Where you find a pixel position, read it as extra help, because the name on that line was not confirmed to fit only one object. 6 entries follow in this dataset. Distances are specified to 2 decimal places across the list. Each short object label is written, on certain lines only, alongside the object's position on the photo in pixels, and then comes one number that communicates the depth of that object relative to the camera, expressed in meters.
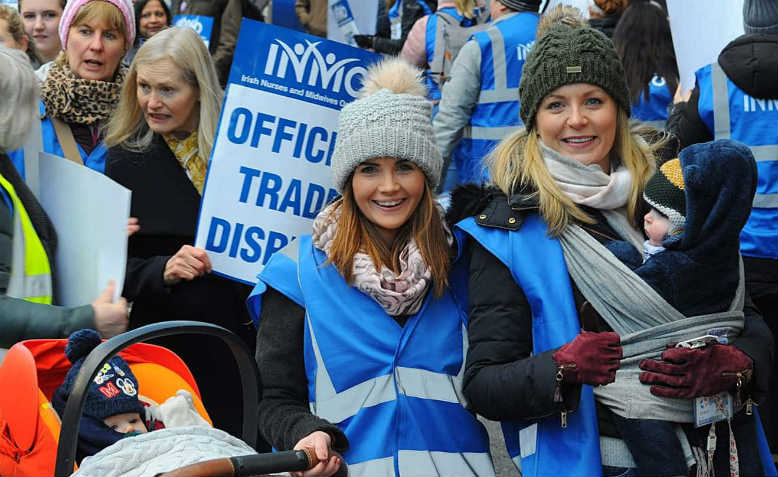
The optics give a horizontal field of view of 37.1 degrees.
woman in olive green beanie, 3.20
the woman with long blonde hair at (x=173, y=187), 4.46
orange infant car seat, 2.62
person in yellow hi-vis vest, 3.55
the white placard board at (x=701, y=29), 5.59
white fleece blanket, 2.50
